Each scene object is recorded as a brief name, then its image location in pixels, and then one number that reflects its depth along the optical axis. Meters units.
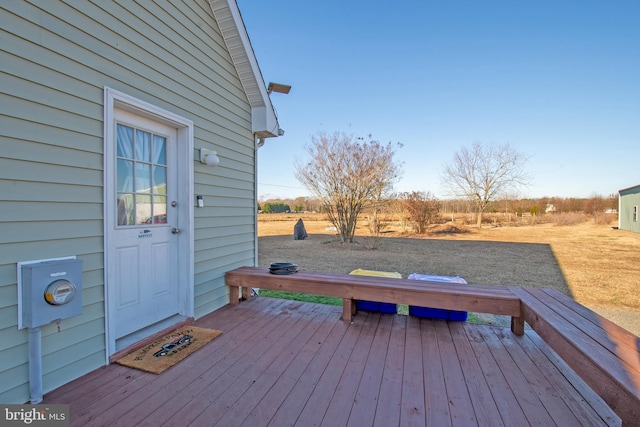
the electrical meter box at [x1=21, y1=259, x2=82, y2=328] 1.54
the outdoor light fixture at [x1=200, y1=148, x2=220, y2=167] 3.00
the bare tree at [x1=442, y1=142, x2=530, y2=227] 18.88
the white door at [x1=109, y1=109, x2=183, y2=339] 2.28
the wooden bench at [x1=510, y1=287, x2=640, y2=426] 1.14
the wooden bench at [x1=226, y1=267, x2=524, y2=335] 2.47
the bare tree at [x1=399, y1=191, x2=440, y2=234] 12.95
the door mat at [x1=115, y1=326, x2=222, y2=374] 2.04
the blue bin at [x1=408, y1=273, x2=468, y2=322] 2.88
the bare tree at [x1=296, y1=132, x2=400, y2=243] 10.48
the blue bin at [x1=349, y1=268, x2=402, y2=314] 3.12
